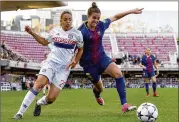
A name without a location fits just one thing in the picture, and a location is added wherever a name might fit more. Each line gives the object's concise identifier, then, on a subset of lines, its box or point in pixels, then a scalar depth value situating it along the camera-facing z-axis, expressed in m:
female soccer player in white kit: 9.34
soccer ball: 8.13
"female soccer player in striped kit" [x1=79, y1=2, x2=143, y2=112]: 10.12
